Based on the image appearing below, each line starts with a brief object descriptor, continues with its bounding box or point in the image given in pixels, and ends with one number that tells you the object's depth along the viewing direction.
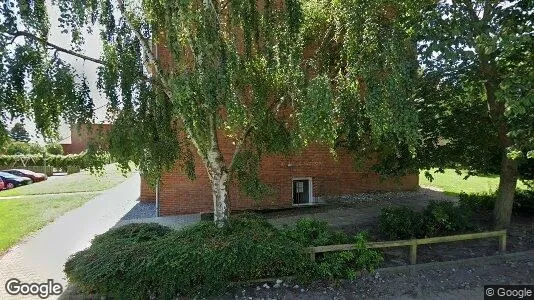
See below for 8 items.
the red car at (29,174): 26.37
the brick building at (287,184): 10.97
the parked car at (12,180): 23.88
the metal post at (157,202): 10.87
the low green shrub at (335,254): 5.68
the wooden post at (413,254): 6.35
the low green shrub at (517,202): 9.84
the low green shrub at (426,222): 7.33
